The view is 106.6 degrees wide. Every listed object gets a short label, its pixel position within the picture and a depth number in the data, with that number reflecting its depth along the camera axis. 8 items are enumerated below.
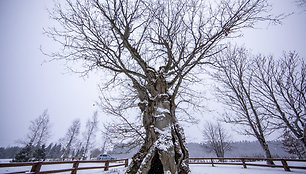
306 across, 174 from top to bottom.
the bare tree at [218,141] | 23.02
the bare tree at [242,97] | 7.76
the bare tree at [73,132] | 25.99
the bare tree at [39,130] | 20.91
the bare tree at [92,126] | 24.54
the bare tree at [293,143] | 17.74
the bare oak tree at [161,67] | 2.28
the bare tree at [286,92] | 6.52
